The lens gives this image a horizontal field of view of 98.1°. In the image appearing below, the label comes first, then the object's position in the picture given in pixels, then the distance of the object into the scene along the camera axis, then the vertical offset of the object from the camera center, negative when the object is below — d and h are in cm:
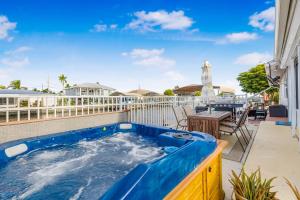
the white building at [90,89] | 1481 +142
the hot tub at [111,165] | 109 -90
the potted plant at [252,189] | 121 -87
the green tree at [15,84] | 2271 +307
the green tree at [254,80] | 1472 +224
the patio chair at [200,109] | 557 -41
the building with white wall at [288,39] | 186 +130
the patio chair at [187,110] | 399 -33
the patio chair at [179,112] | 475 -49
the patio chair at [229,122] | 372 -67
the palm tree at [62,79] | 2724 +465
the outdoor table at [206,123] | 317 -60
